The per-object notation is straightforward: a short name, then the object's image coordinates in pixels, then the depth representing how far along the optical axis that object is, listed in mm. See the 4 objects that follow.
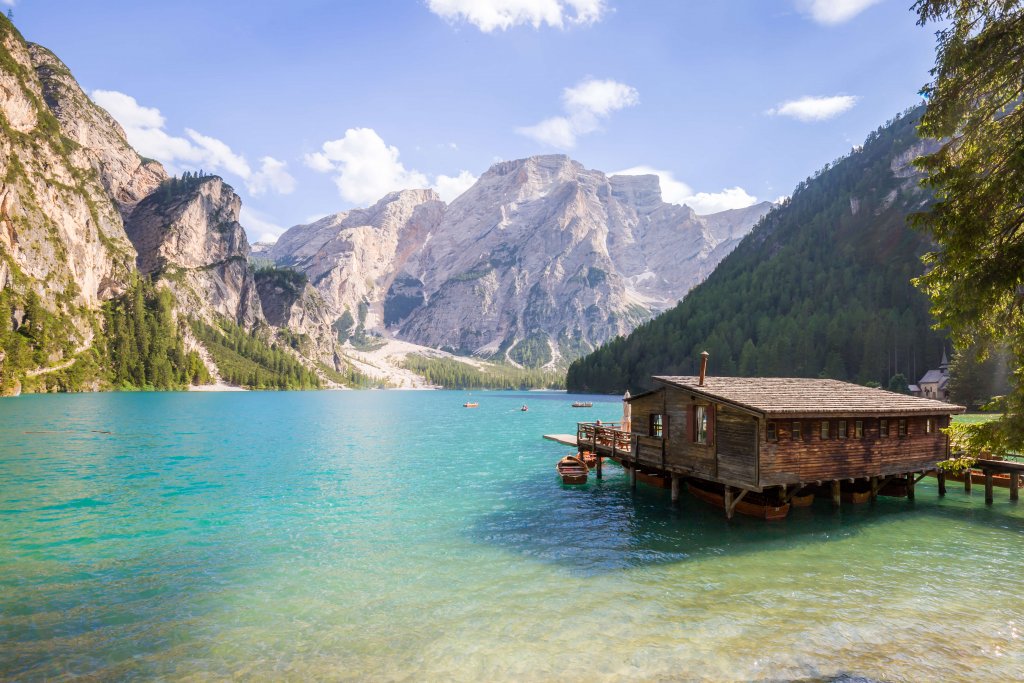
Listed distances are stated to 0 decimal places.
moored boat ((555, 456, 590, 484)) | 41969
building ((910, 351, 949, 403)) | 113362
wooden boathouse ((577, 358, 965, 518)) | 28500
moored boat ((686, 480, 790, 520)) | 30328
